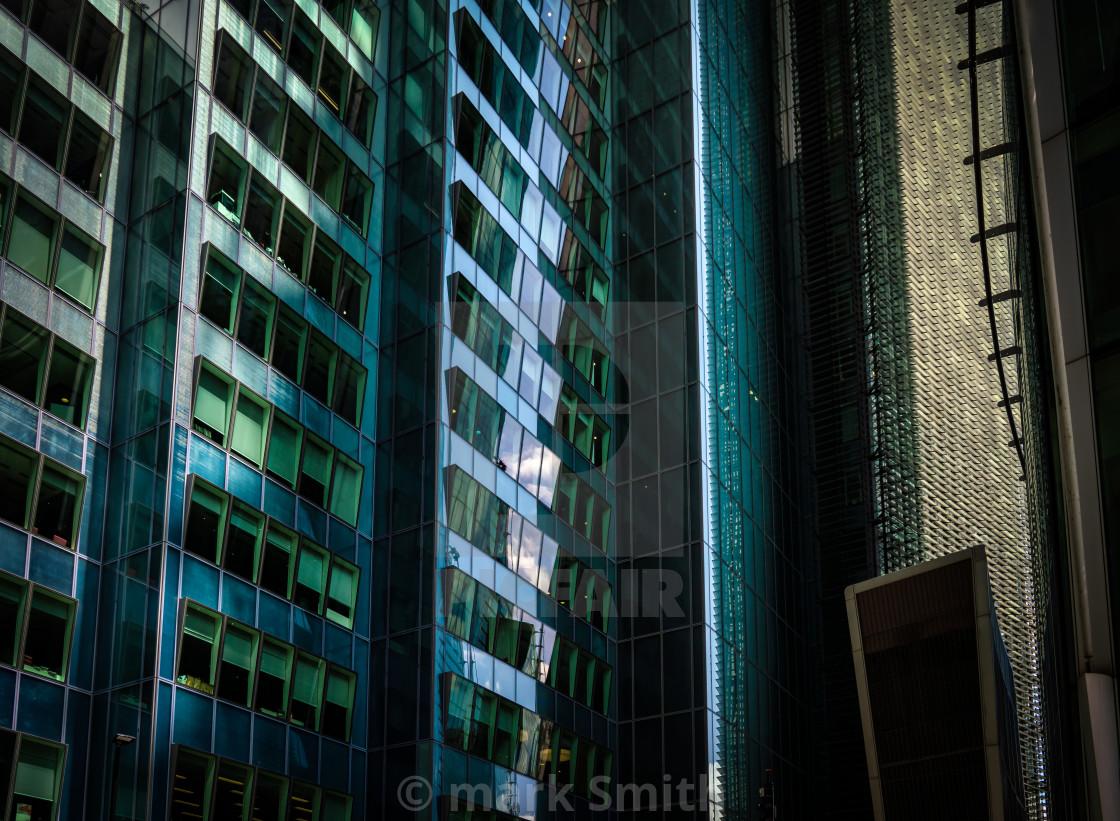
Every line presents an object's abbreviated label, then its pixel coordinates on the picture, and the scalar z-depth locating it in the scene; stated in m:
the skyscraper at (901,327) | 60.00
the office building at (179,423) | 27.69
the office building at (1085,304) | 13.23
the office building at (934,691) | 37.81
